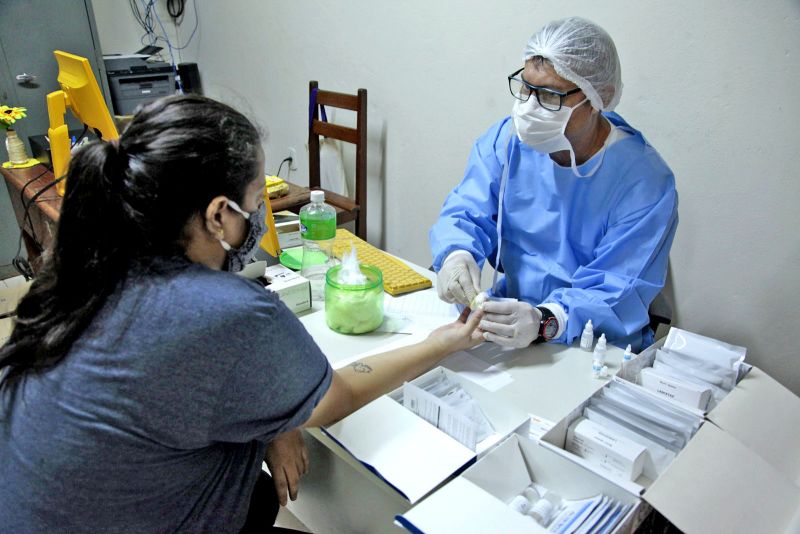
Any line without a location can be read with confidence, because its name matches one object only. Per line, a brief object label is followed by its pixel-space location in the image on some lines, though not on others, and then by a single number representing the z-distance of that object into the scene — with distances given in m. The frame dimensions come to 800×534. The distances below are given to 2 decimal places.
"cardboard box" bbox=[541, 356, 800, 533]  0.69
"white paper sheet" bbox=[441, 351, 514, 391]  1.08
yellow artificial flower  2.17
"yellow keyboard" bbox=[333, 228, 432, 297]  1.43
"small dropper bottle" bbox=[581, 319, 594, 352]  1.19
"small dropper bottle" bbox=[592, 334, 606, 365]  1.14
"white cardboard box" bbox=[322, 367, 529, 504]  0.78
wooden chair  2.41
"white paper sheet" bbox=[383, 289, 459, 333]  1.28
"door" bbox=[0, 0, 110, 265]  2.75
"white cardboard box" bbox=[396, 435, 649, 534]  0.67
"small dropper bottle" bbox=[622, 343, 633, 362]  1.09
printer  2.86
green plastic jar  1.18
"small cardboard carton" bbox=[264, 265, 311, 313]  1.27
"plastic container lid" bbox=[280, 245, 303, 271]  1.50
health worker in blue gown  1.22
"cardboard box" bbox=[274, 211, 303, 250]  1.61
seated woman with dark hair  0.68
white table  0.87
